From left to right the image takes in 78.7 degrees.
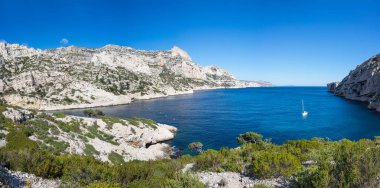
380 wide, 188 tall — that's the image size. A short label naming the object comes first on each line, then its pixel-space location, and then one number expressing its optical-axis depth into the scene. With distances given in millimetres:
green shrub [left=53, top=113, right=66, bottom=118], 36041
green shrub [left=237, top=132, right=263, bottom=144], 42906
